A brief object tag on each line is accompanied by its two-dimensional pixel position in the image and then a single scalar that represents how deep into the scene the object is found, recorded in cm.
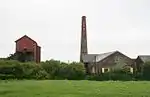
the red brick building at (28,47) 5363
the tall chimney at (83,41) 5901
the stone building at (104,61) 5478
